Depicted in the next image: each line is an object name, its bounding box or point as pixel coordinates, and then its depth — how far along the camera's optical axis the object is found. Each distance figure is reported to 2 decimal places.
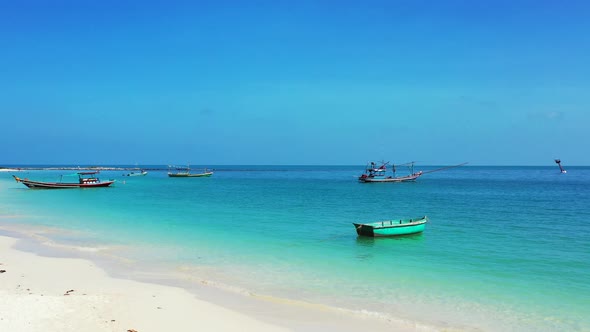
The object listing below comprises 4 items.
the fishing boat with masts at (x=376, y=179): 71.44
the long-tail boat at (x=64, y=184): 51.75
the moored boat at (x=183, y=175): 92.79
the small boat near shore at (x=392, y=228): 19.44
